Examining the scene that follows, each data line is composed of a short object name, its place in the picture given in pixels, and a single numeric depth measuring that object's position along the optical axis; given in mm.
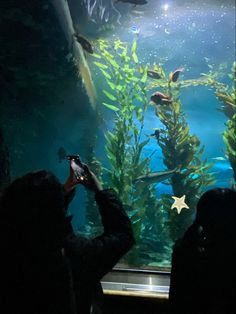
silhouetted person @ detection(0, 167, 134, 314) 1487
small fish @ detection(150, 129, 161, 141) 6161
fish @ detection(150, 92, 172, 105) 6051
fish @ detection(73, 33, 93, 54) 5920
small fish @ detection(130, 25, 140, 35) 8998
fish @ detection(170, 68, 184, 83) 6422
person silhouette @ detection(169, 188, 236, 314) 1619
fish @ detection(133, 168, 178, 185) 6098
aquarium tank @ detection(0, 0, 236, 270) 5977
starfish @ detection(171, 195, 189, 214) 5141
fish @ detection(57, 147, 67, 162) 7898
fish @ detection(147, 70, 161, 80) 6555
